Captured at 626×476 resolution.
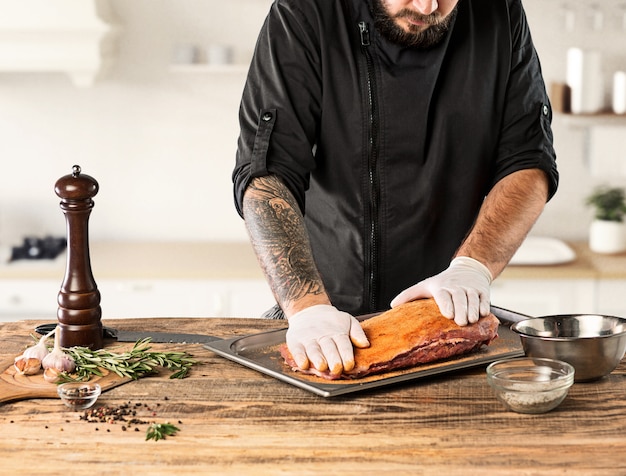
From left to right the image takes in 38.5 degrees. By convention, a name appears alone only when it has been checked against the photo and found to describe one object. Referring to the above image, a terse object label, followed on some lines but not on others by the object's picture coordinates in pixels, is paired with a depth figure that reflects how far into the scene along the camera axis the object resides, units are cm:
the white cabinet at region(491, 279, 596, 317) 370
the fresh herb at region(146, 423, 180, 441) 133
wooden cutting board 153
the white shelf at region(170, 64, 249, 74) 411
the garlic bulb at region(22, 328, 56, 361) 167
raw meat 156
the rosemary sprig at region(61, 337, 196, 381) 162
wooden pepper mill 174
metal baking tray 150
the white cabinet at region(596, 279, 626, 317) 368
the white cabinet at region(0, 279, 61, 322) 383
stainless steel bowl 152
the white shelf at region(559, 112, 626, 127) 405
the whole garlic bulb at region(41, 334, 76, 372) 163
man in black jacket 214
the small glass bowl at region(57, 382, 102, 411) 146
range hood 387
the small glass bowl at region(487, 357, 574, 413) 139
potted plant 397
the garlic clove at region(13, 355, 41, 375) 164
